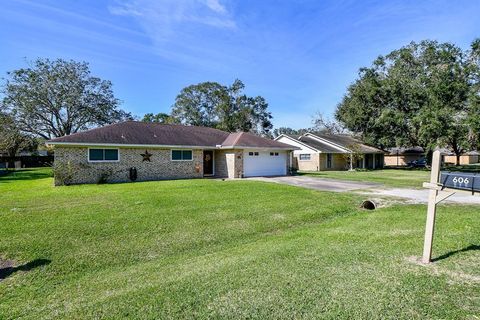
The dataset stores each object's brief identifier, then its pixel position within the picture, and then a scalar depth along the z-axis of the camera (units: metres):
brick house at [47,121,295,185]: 17.22
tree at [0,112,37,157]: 28.31
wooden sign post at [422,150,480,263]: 4.33
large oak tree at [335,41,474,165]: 30.45
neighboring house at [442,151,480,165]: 55.75
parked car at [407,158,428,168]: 42.34
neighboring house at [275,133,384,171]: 32.47
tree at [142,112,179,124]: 62.43
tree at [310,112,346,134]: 54.96
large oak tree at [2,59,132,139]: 30.00
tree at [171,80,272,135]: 49.22
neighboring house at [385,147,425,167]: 48.75
